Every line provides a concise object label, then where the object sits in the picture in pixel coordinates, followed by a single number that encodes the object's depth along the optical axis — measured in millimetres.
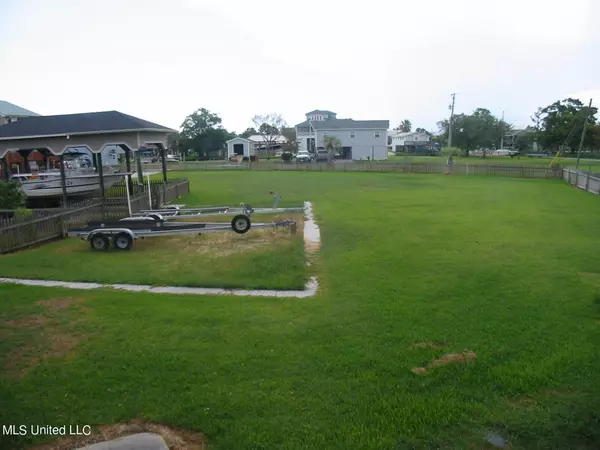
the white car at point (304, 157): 58294
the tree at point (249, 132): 100231
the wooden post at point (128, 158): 26916
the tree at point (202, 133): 80750
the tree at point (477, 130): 69938
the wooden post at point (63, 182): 21459
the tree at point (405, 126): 165125
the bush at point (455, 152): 78688
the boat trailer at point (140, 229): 13984
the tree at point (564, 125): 61500
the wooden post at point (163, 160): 26188
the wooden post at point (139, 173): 25212
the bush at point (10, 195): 17531
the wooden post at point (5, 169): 23316
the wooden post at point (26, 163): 29375
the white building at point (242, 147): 74625
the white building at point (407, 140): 97375
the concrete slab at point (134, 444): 4637
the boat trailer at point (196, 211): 16906
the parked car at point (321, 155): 59394
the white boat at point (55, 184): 22797
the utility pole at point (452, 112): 65125
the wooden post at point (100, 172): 21598
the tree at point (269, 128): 90562
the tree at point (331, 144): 62156
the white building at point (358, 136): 63969
